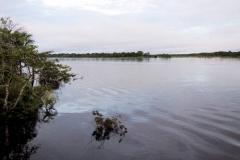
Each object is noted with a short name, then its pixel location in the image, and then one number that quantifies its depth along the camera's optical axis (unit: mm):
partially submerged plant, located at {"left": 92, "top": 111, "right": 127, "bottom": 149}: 17548
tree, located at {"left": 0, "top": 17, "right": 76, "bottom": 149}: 16453
